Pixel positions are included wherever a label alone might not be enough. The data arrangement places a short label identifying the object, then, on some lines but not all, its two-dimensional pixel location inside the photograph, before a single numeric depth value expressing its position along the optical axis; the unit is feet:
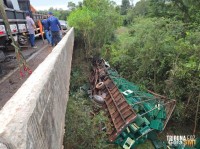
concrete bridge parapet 2.91
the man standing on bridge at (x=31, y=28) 20.82
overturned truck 18.87
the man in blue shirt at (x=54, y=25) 19.01
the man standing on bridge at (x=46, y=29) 22.16
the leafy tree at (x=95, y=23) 33.17
